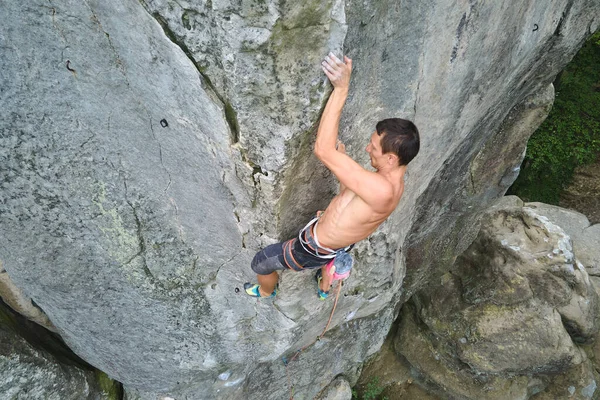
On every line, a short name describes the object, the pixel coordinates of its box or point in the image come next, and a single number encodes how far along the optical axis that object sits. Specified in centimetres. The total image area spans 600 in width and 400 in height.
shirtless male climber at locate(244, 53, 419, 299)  239
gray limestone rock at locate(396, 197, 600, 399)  593
